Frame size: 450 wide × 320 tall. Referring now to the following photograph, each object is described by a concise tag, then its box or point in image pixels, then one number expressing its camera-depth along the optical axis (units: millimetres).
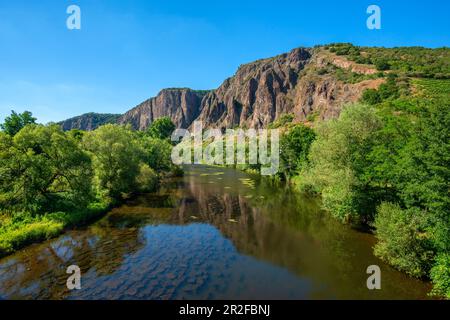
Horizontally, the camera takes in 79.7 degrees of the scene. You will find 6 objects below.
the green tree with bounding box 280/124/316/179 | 58138
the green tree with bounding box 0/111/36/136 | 57250
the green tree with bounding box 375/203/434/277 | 17984
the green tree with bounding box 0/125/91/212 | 25953
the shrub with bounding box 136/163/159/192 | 47031
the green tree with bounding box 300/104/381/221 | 28203
